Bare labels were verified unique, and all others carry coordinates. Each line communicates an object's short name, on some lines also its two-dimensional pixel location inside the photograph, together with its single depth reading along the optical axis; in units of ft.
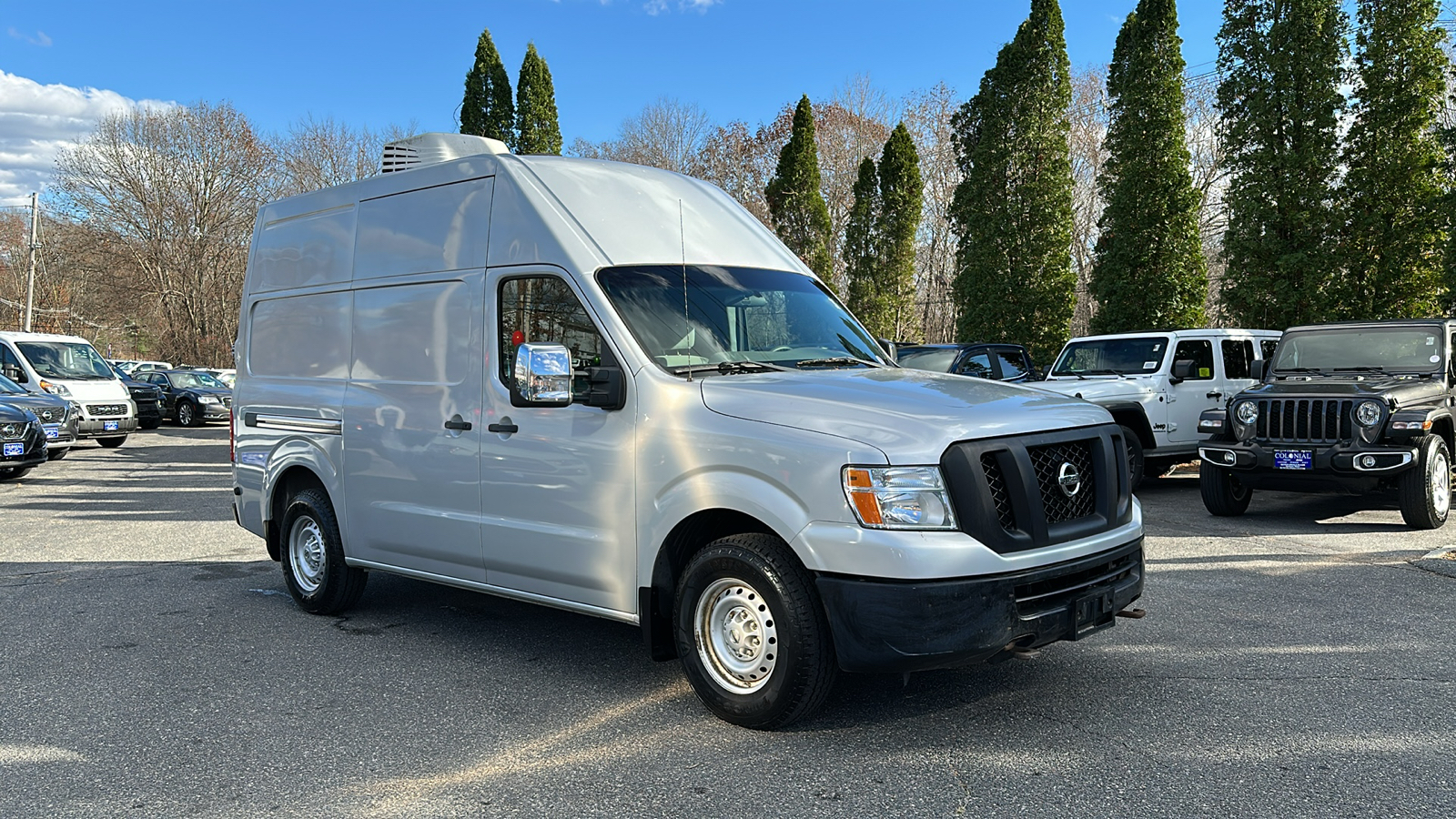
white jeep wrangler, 41.50
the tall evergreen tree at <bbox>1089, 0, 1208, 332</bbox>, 64.49
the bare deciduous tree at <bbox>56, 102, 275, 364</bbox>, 139.95
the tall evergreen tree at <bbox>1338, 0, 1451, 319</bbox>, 52.75
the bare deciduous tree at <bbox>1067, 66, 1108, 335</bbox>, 129.29
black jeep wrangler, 31.35
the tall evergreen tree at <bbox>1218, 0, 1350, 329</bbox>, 55.83
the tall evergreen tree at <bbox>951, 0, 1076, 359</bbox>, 75.72
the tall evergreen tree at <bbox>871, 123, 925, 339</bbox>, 111.34
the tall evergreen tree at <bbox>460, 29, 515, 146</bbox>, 110.83
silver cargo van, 13.53
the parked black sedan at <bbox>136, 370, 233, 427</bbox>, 88.53
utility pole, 150.00
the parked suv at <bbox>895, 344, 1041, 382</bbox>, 49.21
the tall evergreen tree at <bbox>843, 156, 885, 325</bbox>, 111.65
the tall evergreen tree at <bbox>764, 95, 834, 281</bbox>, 116.98
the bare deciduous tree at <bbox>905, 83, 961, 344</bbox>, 135.95
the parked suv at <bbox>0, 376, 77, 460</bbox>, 51.42
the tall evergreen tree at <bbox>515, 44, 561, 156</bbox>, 109.91
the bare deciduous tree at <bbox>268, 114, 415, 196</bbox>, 146.51
